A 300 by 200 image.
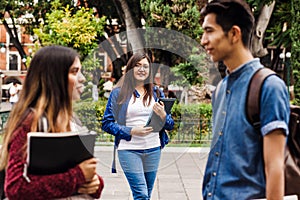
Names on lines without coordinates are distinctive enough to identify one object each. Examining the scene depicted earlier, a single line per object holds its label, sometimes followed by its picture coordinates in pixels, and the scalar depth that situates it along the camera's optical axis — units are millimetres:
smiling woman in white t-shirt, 4832
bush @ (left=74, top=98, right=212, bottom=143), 12305
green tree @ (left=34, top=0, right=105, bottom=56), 17484
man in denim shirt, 2328
